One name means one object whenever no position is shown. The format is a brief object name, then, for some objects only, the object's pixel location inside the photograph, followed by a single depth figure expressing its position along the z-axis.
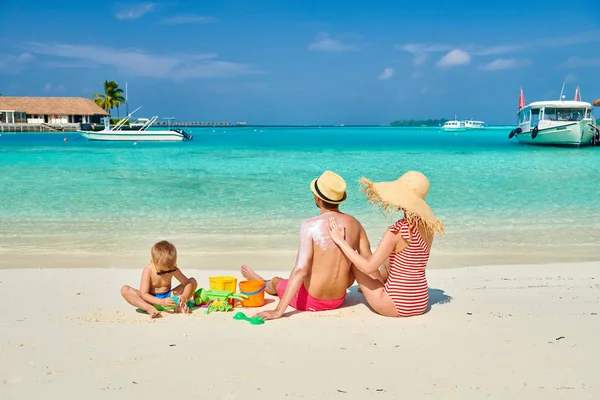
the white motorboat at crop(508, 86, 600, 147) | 34.41
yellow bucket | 4.71
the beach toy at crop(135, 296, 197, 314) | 4.44
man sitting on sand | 4.27
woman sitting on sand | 4.17
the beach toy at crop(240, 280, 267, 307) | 4.67
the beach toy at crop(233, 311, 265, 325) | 4.14
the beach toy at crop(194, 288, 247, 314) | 4.53
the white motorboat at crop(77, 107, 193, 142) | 45.59
